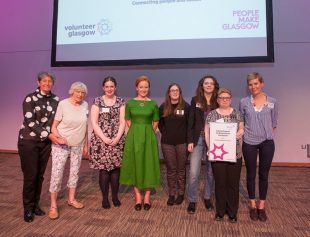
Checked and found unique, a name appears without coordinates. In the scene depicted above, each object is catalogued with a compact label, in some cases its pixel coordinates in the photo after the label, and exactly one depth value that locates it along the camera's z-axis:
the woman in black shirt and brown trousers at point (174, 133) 2.96
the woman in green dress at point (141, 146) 2.90
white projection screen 3.95
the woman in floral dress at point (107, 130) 2.89
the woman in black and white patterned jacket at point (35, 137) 2.54
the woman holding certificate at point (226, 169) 2.59
